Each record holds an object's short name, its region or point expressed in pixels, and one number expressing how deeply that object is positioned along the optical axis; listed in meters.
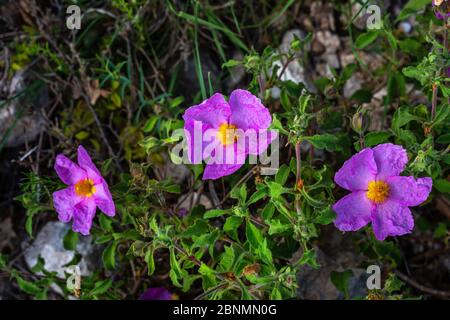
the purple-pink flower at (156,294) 0.42
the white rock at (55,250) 0.44
